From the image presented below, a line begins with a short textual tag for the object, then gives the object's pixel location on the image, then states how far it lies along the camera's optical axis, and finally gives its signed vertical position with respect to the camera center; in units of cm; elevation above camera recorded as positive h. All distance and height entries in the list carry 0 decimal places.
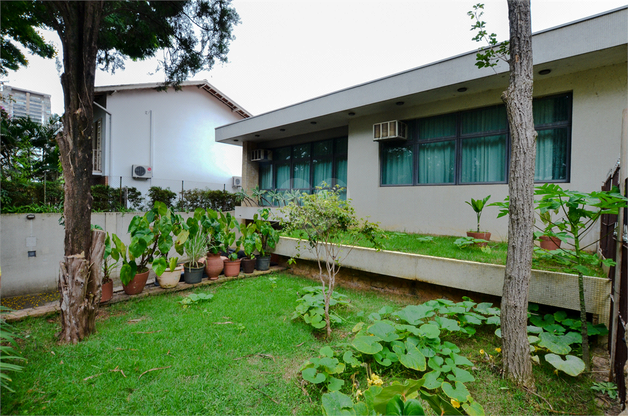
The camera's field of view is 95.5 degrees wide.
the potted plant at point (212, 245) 500 -79
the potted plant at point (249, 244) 536 -80
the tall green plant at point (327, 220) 324 -21
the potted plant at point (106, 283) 390 -116
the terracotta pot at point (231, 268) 527 -123
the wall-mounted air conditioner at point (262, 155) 969 +160
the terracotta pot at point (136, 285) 419 -126
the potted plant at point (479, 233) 450 -46
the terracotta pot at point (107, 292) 389 -128
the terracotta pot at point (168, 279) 448 -124
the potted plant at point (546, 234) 248 -29
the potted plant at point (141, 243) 393 -61
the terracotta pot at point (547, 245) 392 -54
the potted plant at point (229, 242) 509 -73
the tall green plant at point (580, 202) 195 +1
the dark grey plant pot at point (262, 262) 579 -123
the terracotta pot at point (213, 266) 507 -115
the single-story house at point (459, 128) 410 +152
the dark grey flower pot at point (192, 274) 480 -125
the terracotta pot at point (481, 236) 444 -49
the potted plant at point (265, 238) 567 -74
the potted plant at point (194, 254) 480 -94
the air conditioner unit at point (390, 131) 618 +161
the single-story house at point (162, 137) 1018 +251
